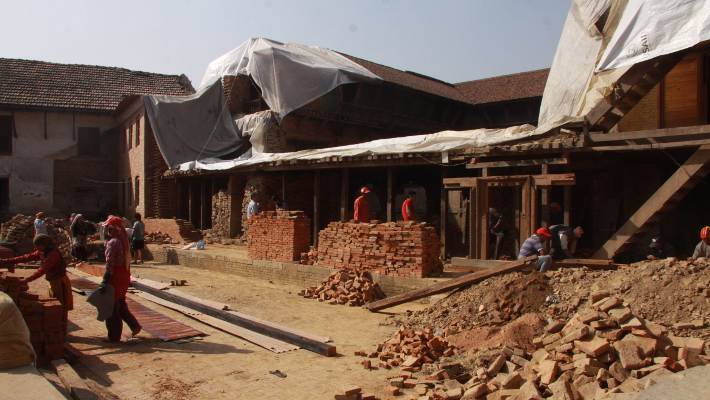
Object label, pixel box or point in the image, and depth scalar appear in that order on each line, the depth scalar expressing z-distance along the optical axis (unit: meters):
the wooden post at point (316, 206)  14.55
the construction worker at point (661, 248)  10.21
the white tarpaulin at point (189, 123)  20.78
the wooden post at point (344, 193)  13.58
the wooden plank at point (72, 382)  4.67
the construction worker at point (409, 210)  10.85
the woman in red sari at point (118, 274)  6.51
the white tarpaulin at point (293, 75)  17.22
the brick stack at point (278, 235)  12.63
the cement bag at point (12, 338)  4.75
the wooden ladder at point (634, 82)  9.15
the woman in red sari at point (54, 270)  6.54
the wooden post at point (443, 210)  11.60
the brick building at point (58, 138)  24.36
